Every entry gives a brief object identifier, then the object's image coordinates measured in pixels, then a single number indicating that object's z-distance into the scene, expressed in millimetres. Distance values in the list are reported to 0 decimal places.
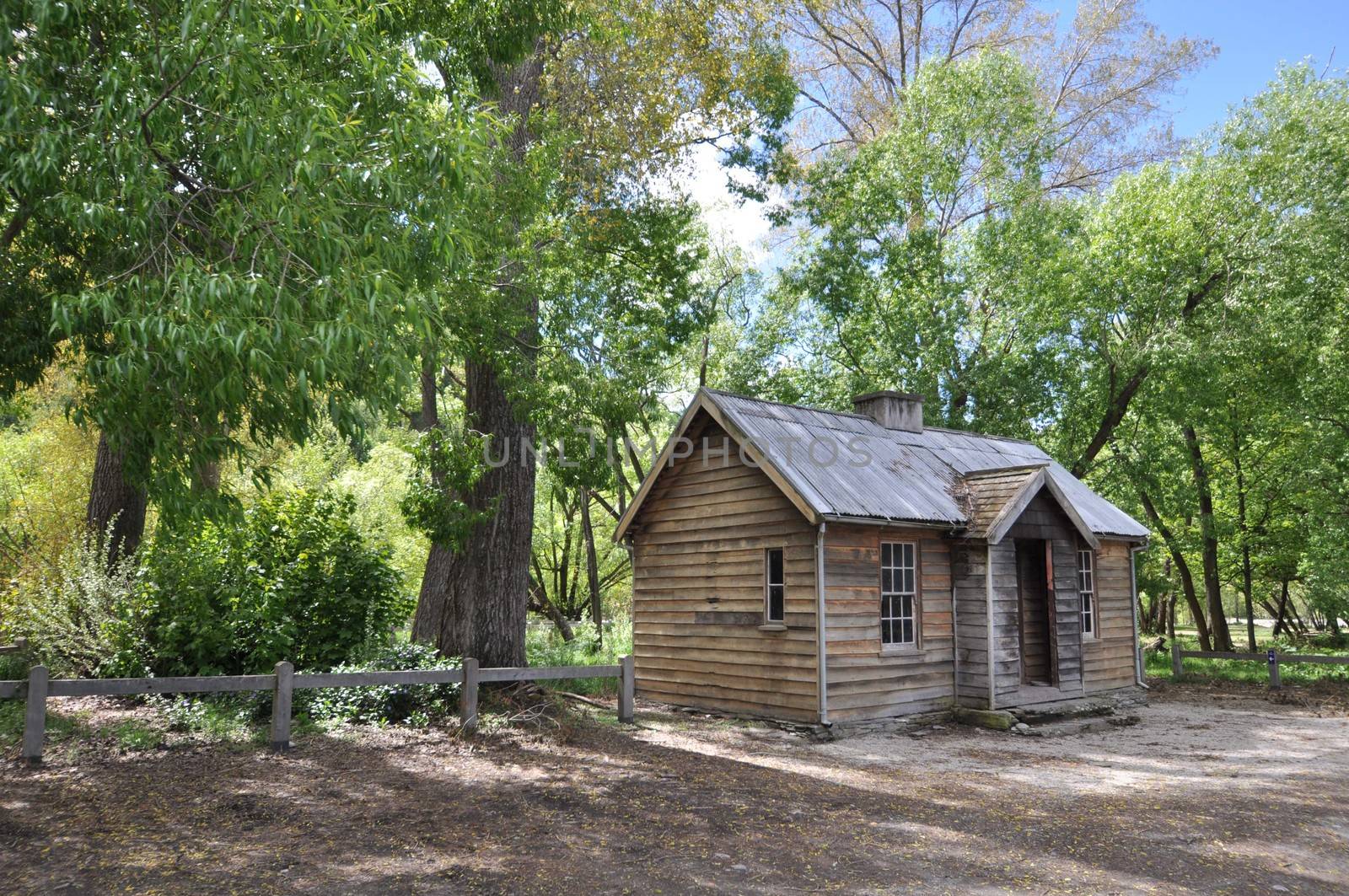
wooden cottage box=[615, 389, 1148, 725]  13914
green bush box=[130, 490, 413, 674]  12047
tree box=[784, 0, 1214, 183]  28797
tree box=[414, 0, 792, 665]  12195
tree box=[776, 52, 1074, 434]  24250
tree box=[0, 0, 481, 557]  5570
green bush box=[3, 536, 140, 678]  12391
